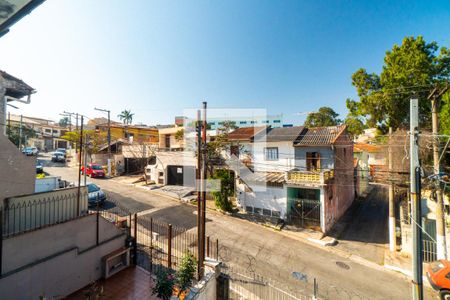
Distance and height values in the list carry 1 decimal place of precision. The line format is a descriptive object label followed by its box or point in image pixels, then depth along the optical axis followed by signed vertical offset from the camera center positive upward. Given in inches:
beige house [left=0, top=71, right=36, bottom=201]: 265.4 -18.7
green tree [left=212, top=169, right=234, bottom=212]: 637.9 -121.6
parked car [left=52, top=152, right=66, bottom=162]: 1294.3 -36.5
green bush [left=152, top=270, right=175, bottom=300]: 235.1 -157.8
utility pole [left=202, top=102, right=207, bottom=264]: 286.4 -72.1
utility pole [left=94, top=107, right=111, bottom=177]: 1018.1 -63.0
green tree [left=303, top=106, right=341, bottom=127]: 1704.0 +292.6
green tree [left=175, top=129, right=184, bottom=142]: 991.7 +82.0
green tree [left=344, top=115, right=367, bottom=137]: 629.6 +91.0
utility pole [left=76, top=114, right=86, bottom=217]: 310.1 -77.0
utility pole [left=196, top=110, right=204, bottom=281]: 283.1 -85.7
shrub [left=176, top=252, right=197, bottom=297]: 248.4 -152.9
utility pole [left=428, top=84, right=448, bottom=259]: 348.9 -92.8
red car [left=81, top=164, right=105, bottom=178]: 985.7 -96.0
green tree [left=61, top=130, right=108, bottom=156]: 1216.3 +84.9
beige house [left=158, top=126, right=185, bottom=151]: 1205.3 +84.0
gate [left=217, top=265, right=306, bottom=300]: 275.1 -196.5
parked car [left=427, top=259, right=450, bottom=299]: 311.0 -197.8
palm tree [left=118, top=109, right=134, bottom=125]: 2201.2 +386.2
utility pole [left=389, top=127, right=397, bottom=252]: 463.2 -157.6
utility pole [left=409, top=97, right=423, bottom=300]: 209.0 -54.7
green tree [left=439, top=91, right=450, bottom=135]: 426.6 +79.8
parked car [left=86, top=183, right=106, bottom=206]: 580.1 -128.9
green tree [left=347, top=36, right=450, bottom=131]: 500.4 +186.3
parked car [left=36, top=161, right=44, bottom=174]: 830.6 -75.9
